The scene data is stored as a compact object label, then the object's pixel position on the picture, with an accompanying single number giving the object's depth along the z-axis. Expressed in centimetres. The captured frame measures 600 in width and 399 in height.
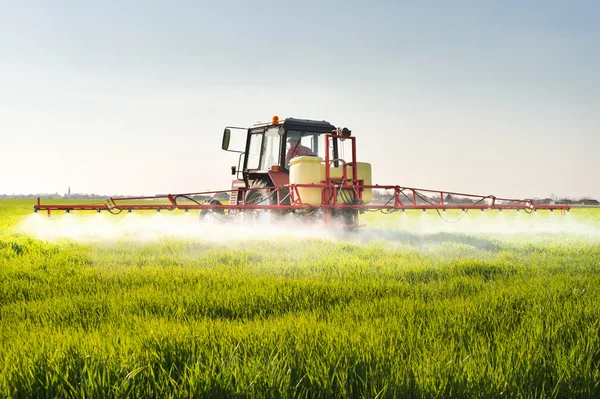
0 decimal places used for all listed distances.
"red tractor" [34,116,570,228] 1175
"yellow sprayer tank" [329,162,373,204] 1277
